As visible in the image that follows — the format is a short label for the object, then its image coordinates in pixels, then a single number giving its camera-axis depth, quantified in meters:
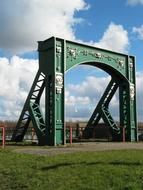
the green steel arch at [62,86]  24.44
